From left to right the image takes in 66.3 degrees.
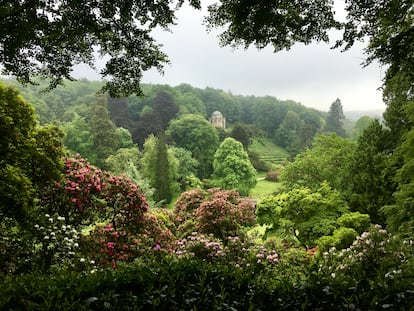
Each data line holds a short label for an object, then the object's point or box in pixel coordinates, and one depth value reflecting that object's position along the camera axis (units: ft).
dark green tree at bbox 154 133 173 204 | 99.19
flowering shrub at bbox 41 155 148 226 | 25.45
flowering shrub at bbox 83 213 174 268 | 26.11
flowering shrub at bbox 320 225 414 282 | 20.41
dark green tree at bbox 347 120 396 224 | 45.19
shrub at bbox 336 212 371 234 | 34.24
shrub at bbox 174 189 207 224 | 53.55
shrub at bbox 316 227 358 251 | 31.22
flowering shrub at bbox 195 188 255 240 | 41.42
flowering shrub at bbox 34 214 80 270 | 22.72
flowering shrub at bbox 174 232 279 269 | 29.17
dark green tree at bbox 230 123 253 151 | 150.20
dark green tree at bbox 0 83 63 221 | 17.65
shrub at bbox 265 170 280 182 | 146.10
